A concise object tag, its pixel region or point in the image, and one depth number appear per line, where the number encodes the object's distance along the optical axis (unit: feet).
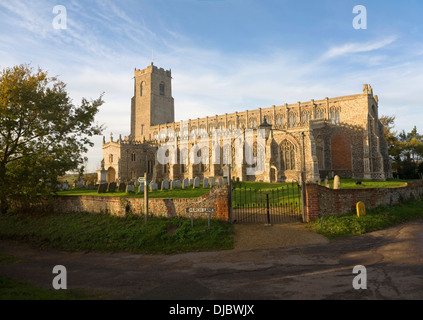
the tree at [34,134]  45.93
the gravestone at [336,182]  55.60
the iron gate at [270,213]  38.68
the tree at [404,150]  114.62
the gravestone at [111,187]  67.46
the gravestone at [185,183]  69.77
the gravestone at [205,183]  67.97
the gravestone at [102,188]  66.10
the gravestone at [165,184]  66.80
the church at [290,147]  102.01
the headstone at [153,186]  65.19
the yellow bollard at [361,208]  36.76
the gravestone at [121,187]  68.13
